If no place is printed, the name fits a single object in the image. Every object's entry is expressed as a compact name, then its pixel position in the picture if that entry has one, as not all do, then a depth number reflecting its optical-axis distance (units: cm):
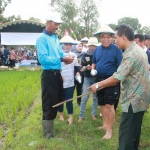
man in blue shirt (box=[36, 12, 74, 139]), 344
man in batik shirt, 258
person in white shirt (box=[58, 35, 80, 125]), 450
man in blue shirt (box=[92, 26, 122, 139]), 382
